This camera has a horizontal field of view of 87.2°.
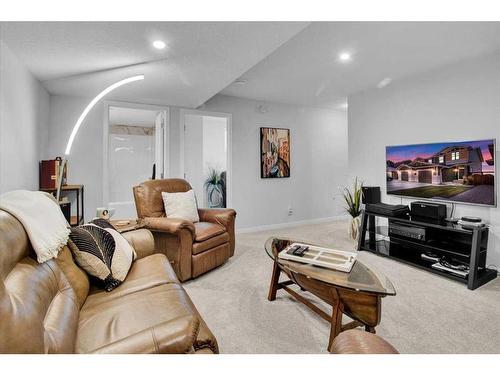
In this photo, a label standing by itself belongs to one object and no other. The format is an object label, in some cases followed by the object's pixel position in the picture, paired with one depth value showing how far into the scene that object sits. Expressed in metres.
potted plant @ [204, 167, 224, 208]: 5.47
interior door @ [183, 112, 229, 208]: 4.71
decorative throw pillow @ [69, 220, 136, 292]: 1.47
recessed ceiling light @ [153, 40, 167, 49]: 1.98
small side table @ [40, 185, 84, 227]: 2.97
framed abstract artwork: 4.75
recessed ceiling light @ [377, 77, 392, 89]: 3.56
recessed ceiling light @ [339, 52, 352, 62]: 2.81
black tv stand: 2.41
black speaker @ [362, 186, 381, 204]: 3.76
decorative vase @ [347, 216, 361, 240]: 3.99
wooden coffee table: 1.47
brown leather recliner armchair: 2.48
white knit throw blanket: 1.14
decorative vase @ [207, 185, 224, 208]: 5.50
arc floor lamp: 2.09
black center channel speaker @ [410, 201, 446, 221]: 2.90
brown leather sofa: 0.78
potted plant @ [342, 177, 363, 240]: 4.01
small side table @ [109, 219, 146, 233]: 2.25
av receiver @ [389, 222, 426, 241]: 2.97
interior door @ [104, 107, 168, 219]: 6.17
